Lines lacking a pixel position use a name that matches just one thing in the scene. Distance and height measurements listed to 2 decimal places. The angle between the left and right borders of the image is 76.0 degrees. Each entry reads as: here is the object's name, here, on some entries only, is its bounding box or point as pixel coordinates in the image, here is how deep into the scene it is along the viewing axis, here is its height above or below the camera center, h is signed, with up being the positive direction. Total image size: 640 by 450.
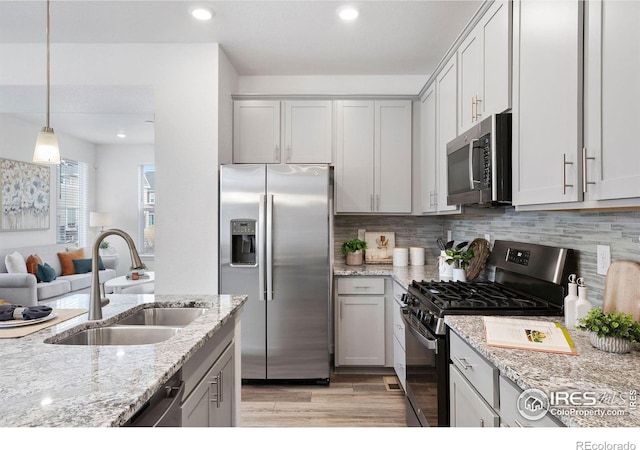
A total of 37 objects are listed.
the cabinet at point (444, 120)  2.68 +0.73
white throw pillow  4.94 -0.47
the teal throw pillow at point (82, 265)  6.10 -0.61
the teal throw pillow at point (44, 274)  5.32 -0.65
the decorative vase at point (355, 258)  3.74 -0.30
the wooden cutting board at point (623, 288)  1.43 -0.23
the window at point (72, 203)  6.55 +0.34
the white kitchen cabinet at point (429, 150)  3.20 +0.62
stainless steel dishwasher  1.04 -0.50
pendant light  1.96 +0.37
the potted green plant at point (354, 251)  3.74 -0.24
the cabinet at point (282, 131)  3.66 +0.84
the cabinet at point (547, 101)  1.38 +0.47
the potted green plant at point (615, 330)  1.27 -0.33
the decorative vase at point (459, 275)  2.75 -0.33
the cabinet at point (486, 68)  1.90 +0.83
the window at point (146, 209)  7.18 +0.27
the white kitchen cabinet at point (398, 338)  2.90 -0.85
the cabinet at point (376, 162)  3.67 +0.57
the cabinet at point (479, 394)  1.20 -0.57
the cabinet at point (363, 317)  3.39 -0.76
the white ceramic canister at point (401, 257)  3.69 -0.29
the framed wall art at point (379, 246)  3.86 -0.20
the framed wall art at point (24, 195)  5.39 +0.40
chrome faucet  1.62 -0.20
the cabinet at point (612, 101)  1.12 +0.37
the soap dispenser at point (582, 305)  1.54 -0.30
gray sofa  4.57 -0.74
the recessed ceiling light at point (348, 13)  2.64 +1.39
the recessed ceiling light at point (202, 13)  2.65 +1.40
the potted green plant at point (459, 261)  2.75 -0.24
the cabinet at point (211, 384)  1.38 -0.62
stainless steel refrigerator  3.18 -0.28
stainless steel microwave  1.91 +0.31
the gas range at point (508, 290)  1.85 -0.36
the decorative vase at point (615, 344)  1.28 -0.37
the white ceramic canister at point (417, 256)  3.72 -0.28
